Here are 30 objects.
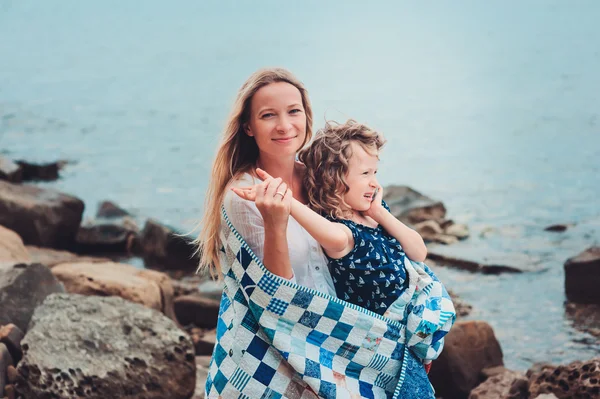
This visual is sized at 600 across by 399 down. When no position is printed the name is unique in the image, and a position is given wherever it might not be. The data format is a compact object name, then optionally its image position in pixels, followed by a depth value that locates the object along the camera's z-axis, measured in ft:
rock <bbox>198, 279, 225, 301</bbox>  28.19
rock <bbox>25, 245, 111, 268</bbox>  31.97
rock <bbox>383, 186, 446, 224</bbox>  39.68
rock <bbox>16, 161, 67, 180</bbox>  53.06
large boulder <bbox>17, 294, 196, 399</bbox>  17.03
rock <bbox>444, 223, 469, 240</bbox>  38.63
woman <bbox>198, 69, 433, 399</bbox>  10.50
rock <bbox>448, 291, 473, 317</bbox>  29.38
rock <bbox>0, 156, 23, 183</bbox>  47.14
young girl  10.82
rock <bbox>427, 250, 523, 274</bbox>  34.17
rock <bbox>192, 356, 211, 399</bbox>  19.07
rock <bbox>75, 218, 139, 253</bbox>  37.32
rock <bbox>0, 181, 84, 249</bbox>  34.06
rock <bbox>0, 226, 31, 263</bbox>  23.18
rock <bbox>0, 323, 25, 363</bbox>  18.37
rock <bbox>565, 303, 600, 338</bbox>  27.84
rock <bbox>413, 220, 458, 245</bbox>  37.78
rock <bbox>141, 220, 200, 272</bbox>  34.86
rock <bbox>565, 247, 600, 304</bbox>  29.25
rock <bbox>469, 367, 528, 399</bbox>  18.28
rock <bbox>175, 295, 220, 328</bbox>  26.81
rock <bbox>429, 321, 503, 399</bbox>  20.98
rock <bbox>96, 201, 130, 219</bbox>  41.47
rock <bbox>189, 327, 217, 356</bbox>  23.82
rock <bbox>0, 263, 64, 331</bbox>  19.06
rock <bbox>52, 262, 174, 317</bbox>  22.85
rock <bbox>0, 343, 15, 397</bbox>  17.58
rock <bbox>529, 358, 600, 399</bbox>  16.55
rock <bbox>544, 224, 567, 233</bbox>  39.23
